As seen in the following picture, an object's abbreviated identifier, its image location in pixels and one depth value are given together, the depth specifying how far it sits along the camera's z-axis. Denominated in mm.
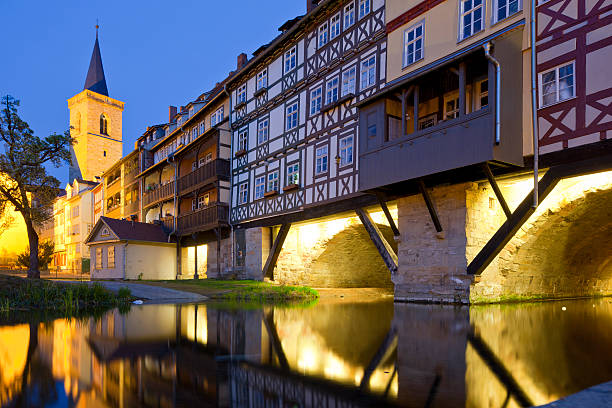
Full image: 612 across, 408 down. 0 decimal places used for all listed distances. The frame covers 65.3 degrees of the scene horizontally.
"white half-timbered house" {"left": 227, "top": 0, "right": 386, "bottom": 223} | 17359
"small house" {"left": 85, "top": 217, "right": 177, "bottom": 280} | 31250
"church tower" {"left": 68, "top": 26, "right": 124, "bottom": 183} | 67756
